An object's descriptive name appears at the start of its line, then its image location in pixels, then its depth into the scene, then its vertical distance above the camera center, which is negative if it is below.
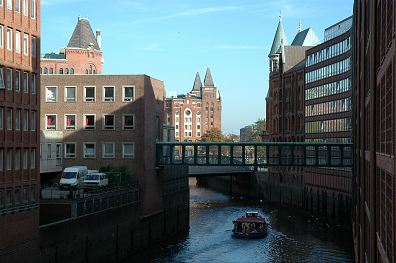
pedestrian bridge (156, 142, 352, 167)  72.81 -0.59
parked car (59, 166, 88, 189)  62.53 -3.18
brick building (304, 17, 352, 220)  96.50 +5.39
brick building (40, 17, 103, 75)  152.12 +20.61
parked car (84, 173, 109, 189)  63.21 -3.57
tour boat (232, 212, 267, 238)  78.69 -10.32
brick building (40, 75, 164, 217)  70.69 +2.48
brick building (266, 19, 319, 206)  124.31 +8.11
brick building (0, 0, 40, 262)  43.28 +1.17
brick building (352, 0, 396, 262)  21.34 +0.32
